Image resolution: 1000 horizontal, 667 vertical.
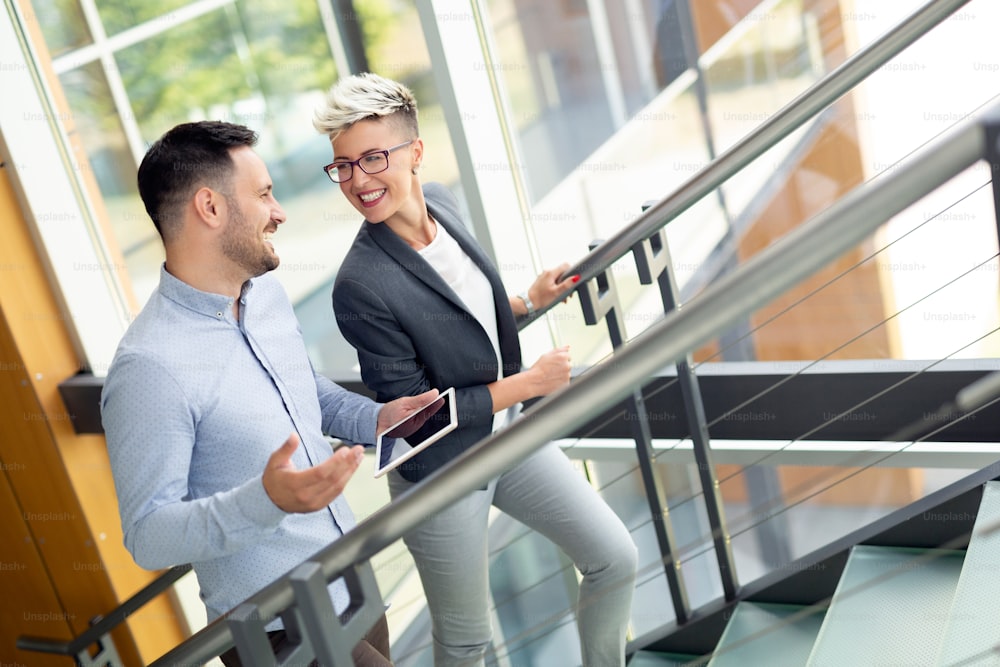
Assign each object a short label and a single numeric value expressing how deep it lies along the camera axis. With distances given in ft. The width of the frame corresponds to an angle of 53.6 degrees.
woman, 6.35
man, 5.28
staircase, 5.61
